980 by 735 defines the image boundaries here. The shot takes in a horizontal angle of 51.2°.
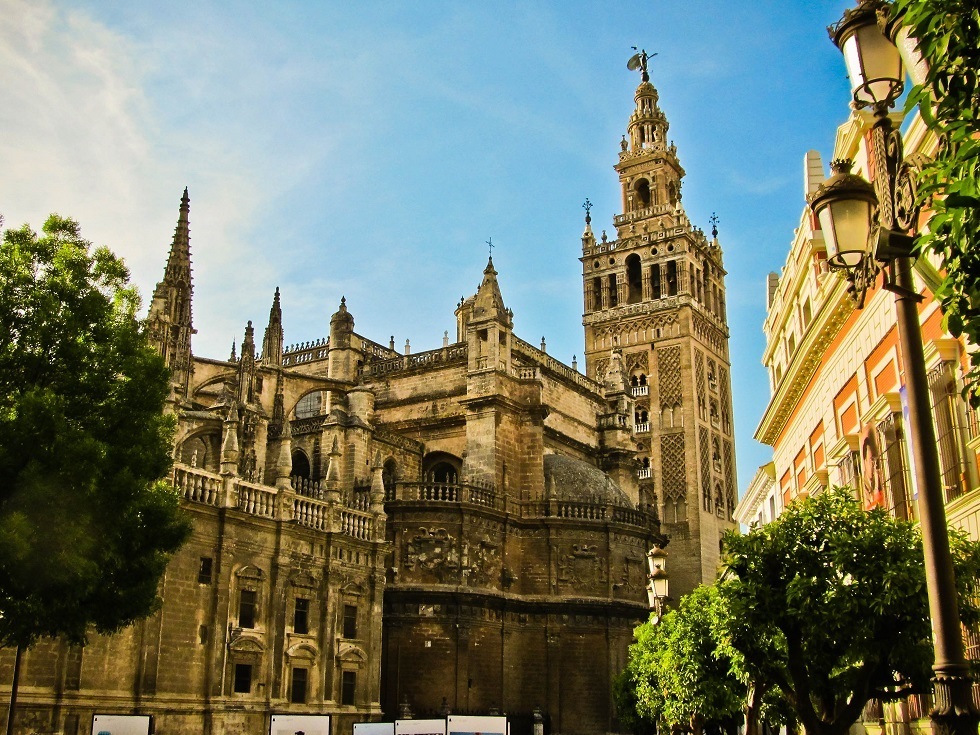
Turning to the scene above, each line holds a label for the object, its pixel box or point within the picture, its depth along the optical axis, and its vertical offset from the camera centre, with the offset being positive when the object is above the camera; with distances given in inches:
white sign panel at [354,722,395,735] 800.3 -34.7
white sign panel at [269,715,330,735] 775.7 -31.9
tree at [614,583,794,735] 570.0 +6.8
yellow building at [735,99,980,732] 499.2 +184.9
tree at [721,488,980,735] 452.4 +33.5
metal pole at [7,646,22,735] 587.4 -7.8
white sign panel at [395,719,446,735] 825.5 -35.4
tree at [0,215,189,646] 579.2 +133.3
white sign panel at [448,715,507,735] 869.8 -35.6
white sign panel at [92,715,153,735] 681.0 -27.2
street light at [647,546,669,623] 785.6 +77.1
